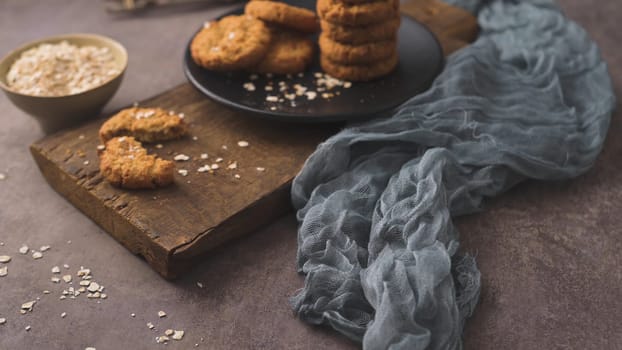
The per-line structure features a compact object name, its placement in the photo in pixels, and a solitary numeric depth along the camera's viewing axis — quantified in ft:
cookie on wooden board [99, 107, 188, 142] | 3.18
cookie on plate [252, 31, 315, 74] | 3.33
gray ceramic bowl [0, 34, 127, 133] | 3.25
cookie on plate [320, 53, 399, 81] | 3.31
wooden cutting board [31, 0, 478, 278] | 2.95
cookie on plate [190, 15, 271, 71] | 3.29
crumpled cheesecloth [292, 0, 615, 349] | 2.78
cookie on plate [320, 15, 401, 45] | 3.23
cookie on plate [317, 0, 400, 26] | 3.19
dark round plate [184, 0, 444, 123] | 3.18
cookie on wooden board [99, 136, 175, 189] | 3.03
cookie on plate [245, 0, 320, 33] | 3.33
